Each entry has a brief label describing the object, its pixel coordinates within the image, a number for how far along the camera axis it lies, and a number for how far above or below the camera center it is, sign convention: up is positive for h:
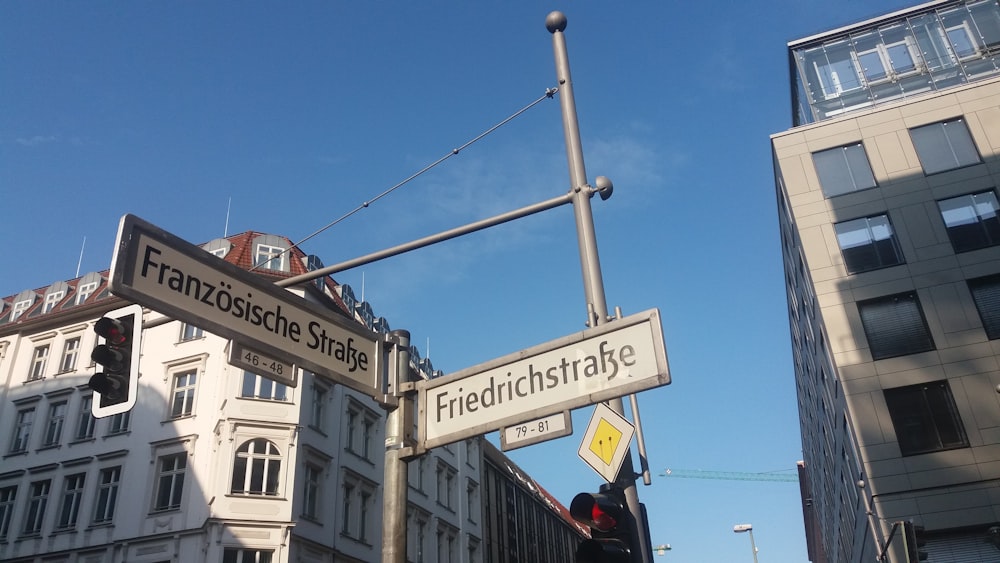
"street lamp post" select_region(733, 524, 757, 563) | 48.78 +7.59
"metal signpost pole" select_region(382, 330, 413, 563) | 5.11 +1.37
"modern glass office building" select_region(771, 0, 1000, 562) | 25.94 +13.13
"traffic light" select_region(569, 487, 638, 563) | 5.62 +1.00
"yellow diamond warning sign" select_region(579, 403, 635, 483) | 6.05 +1.63
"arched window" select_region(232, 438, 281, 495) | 27.53 +7.29
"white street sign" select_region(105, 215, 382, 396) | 4.66 +2.27
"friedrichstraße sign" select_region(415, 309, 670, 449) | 4.78 +1.74
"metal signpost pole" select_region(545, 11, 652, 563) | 6.36 +3.74
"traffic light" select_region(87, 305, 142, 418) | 6.20 +2.47
